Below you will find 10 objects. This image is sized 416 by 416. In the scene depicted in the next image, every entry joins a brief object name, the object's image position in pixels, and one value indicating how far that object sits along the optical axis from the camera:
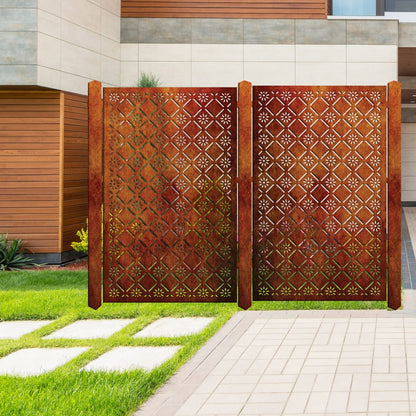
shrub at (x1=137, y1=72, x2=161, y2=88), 13.14
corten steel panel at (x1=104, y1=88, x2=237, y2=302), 7.38
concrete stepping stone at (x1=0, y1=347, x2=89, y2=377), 5.55
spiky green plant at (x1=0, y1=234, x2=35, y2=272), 12.00
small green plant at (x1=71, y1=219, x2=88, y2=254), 12.08
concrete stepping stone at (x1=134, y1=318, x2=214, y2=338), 6.81
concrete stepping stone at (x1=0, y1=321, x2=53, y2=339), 6.93
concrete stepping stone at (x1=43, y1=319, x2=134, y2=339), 6.82
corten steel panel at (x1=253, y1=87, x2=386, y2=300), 7.36
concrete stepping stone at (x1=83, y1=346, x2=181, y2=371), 5.59
